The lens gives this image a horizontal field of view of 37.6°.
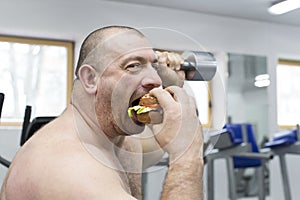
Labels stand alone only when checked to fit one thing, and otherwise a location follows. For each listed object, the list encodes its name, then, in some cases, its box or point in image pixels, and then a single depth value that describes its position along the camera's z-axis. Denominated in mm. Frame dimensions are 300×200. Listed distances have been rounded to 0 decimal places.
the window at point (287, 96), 6219
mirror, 5672
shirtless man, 784
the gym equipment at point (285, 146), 4512
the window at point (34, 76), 4602
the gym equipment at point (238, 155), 4184
